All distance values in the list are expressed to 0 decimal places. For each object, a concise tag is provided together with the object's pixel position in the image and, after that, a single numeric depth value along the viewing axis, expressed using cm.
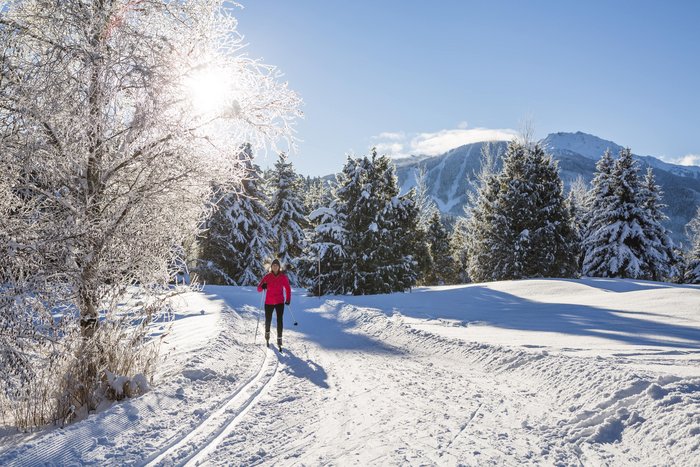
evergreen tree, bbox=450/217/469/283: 4902
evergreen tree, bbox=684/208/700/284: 3574
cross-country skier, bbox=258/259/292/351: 1030
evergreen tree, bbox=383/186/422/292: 2528
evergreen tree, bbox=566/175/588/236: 3938
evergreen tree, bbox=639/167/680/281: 2984
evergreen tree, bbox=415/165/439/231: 4172
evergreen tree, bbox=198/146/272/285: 3130
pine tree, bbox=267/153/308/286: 3550
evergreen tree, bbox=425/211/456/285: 4834
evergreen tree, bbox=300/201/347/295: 2480
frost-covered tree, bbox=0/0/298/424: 489
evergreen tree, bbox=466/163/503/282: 3228
